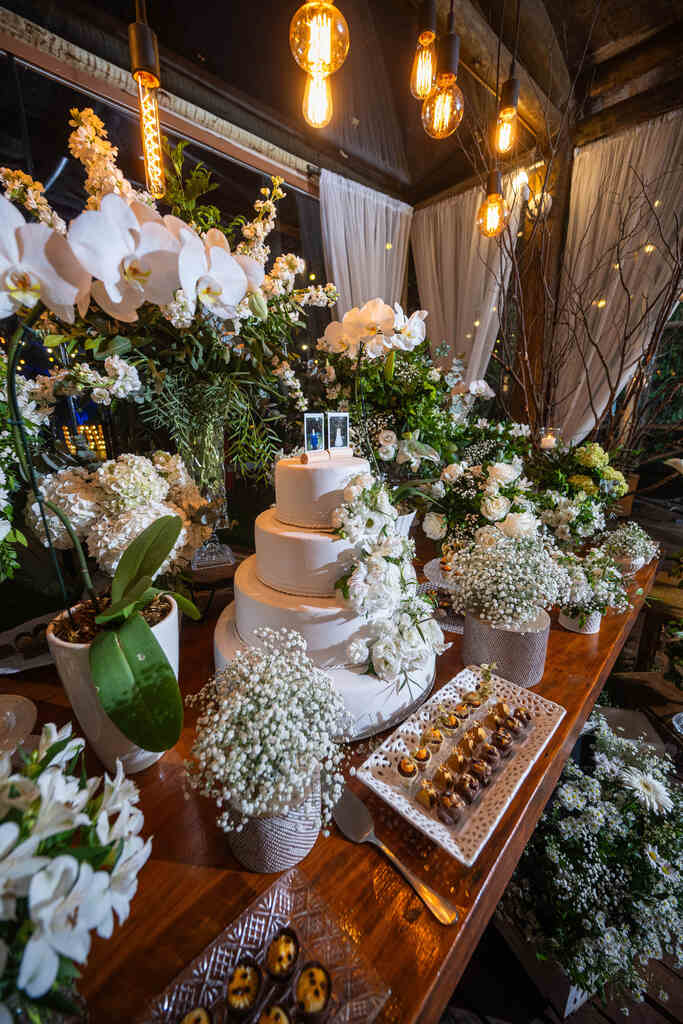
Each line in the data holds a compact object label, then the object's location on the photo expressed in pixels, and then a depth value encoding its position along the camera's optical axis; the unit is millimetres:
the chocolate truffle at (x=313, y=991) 426
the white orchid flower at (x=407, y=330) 1036
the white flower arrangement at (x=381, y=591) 726
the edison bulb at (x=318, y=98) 1146
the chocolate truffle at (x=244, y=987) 426
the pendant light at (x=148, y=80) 1049
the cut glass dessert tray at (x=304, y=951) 430
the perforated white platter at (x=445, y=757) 579
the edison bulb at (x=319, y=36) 981
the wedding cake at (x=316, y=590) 755
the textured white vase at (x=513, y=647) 877
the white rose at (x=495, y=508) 962
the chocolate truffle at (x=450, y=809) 605
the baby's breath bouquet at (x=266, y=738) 479
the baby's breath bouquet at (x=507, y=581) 850
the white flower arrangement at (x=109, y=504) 806
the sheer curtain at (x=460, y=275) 2789
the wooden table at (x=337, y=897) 458
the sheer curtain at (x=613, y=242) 2145
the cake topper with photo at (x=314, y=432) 879
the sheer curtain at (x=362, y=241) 2740
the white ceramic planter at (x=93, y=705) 606
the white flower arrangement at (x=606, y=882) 891
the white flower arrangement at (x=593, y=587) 1080
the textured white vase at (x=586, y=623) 1144
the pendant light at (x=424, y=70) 1197
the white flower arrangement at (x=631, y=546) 1404
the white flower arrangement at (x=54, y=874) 289
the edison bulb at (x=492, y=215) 1545
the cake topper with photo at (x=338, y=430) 917
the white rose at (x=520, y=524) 962
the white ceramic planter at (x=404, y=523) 1137
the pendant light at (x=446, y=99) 1155
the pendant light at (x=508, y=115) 1255
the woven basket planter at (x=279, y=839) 519
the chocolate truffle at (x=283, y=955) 455
